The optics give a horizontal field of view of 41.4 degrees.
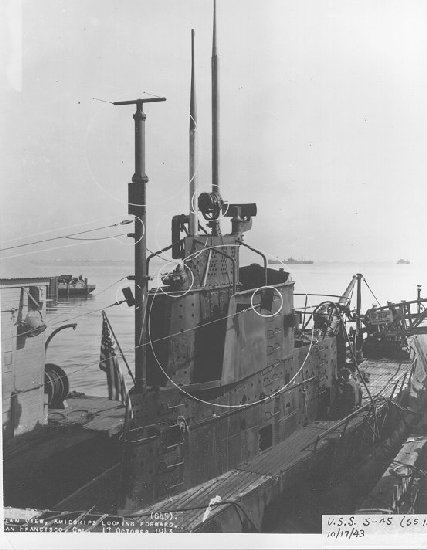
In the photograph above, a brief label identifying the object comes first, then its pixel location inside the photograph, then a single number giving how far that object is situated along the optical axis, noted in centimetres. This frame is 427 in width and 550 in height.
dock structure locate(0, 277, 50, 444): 1501
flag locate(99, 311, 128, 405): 1011
